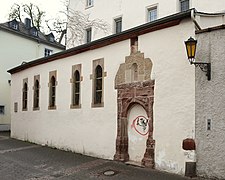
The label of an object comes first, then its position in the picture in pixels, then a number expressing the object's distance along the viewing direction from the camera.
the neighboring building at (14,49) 17.61
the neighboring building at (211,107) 5.42
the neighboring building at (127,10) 10.53
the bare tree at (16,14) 23.08
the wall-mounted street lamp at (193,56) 5.45
